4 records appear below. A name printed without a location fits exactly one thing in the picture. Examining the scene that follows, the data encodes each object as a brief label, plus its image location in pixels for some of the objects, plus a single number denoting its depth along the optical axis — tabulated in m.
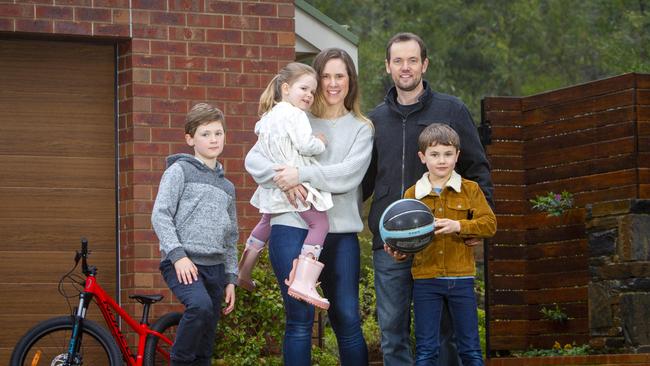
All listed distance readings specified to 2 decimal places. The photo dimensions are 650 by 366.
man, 6.99
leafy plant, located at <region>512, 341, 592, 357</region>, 10.88
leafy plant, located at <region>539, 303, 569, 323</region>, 11.34
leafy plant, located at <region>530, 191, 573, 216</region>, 11.35
